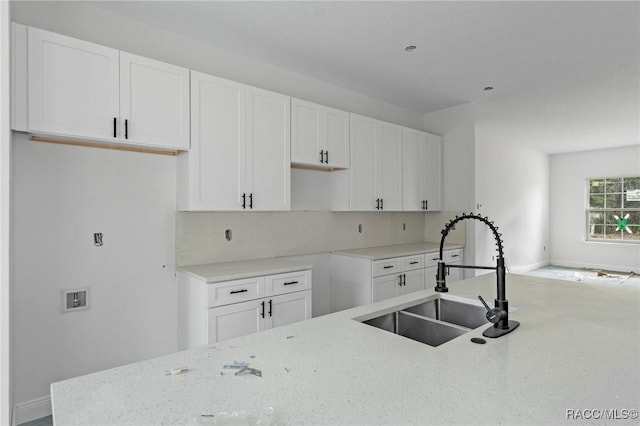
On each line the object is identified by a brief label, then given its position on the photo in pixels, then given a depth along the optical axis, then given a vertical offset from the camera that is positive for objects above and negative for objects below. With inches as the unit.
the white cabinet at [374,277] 145.6 -27.0
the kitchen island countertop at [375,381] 33.9 -18.6
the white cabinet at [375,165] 152.4 +22.3
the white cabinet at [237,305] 99.5 -27.0
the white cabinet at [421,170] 176.7 +23.0
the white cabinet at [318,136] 130.6 +30.5
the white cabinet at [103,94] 81.4 +30.5
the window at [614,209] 302.4 +4.7
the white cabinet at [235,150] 105.9 +20.7
